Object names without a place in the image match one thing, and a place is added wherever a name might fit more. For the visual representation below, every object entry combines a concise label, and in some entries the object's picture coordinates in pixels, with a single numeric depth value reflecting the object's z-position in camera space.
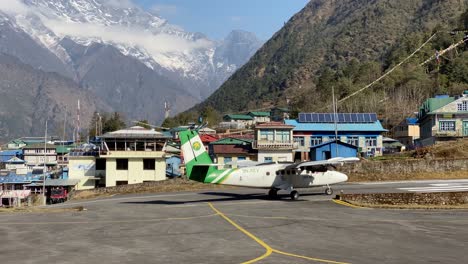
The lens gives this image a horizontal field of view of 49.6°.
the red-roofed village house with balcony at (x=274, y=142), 77.06
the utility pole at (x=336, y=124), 71.98
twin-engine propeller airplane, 39.97
